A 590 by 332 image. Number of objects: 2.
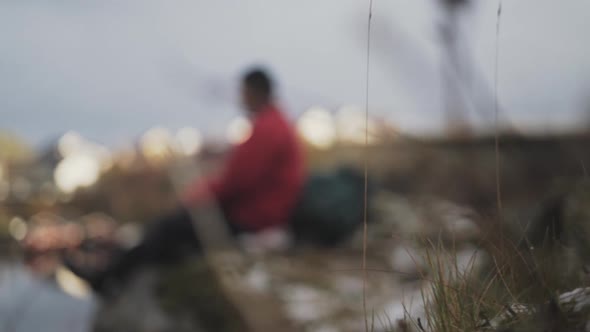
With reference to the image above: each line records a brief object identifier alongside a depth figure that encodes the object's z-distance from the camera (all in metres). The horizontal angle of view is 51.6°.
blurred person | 4.29
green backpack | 4.74
